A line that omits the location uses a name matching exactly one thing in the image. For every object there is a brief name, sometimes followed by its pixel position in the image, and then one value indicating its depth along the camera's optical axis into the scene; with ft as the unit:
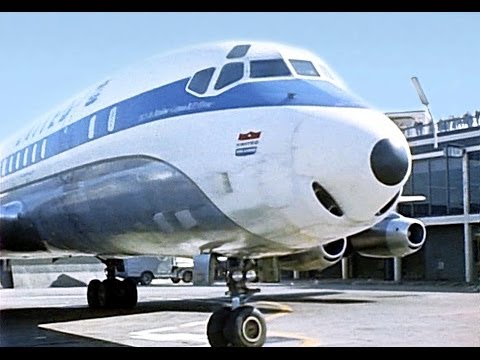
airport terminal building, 114.52
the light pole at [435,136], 109.24
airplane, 23.88
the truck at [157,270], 148.10
